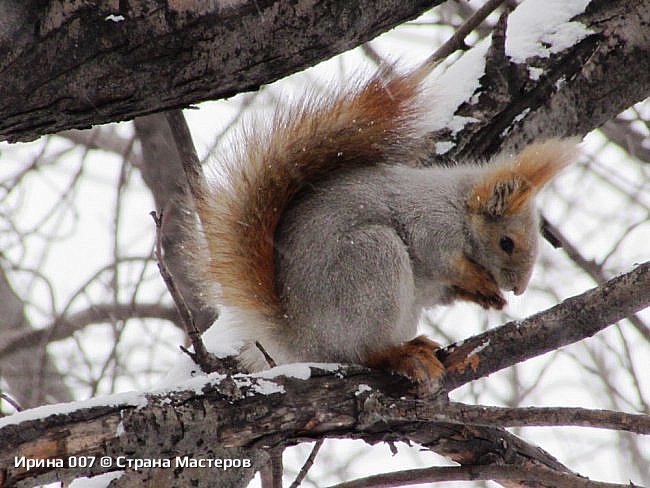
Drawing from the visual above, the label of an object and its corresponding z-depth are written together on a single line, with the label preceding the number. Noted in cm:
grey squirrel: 381
